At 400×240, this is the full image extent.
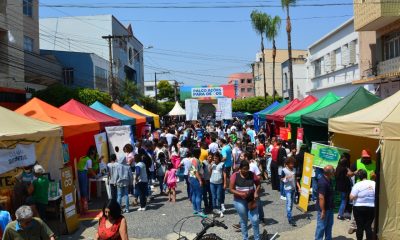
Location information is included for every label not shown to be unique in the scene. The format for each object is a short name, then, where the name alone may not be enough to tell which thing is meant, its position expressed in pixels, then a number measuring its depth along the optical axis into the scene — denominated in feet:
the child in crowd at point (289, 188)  32.09
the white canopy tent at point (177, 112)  122.96
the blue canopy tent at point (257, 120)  89.76
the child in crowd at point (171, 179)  41.16
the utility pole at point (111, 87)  100.50
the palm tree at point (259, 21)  153.48
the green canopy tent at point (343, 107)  41.55
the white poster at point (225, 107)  92.19
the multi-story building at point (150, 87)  413.80
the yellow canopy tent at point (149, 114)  93.66
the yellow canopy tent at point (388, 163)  23.94
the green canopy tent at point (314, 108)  51.65
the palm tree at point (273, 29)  148.36
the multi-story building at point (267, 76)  269.44
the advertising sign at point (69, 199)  31.40
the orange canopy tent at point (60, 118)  37.83
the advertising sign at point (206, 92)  193.68
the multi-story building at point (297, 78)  178.09
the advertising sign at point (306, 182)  35.17
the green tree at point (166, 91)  284.61
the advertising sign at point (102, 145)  45.94
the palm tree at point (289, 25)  99.67
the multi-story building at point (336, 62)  91.25
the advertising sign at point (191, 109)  93.86
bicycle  22.28
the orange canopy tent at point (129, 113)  73.24
